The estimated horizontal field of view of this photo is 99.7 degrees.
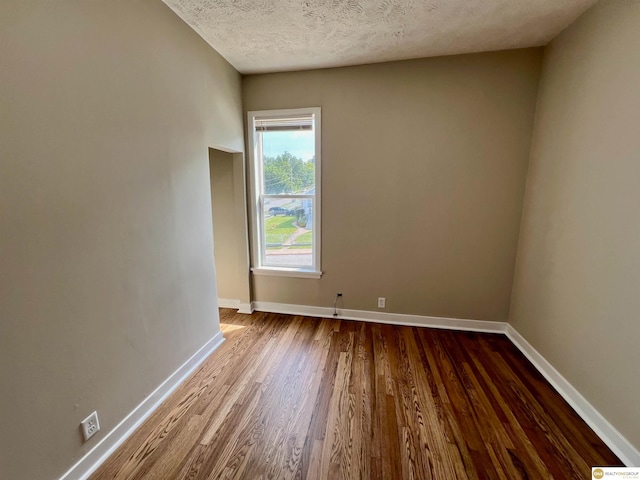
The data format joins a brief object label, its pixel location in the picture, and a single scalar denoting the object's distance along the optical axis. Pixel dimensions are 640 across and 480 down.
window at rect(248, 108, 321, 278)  2.94
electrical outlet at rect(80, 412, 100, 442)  1.38
